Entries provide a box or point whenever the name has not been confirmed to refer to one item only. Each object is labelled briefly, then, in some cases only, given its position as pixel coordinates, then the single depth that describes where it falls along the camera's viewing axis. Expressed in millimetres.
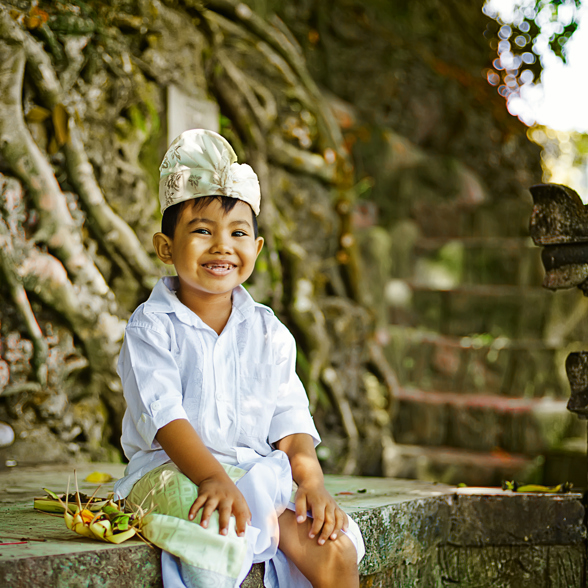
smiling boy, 1613
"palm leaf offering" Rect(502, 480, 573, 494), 2642
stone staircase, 5262
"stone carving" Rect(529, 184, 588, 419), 2477
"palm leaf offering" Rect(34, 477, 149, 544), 1622
